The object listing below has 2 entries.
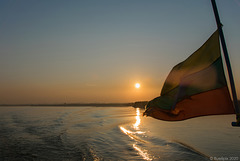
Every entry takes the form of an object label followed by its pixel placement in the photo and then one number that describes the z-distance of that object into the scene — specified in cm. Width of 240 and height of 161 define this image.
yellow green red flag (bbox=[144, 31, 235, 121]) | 498
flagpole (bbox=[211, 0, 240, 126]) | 431
